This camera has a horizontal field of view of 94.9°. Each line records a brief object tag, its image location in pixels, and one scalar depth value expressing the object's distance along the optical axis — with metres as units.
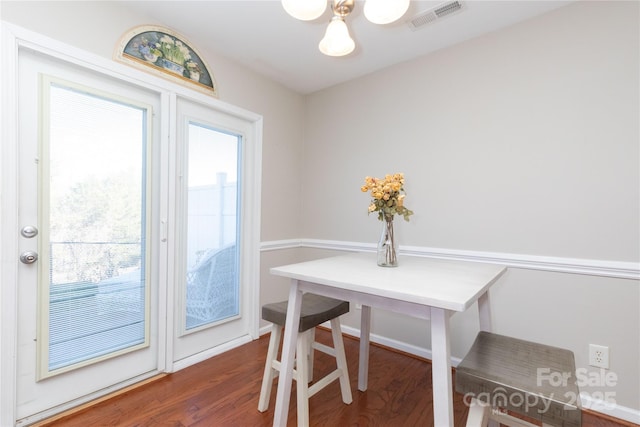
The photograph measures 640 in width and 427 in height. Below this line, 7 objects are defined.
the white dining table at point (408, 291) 1.01
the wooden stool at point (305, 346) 1.45
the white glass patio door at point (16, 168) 1.43
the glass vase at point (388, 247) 1.59
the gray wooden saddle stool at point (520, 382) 0.87
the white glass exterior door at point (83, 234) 1.54
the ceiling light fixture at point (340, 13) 1.35
